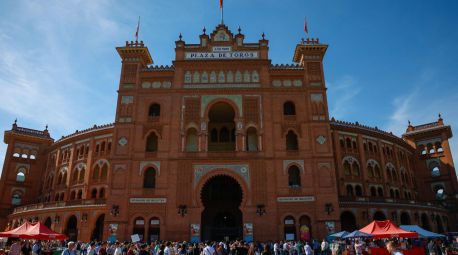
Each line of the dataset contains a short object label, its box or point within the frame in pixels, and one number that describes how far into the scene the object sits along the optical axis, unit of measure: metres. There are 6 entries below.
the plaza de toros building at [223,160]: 32.94
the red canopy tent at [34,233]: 17.20
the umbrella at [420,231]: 24.41
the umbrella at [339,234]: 29.03
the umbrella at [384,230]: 17.52
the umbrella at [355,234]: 22.82
